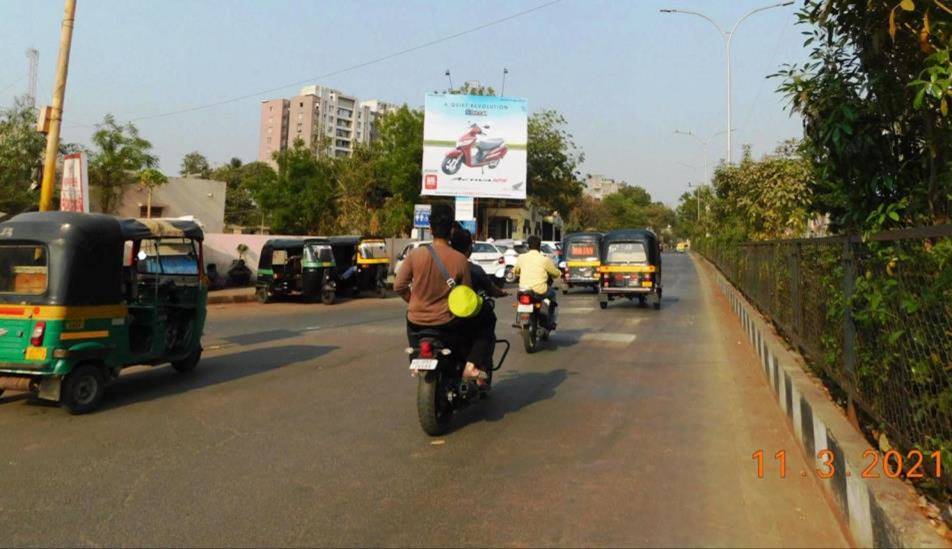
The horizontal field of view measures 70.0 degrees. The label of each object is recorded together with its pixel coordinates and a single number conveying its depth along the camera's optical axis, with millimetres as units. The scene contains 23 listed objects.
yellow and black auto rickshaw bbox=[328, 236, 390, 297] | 20953
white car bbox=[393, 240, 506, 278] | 26453
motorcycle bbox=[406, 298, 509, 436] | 5504
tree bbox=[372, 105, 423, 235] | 41562
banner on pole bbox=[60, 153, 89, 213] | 10516
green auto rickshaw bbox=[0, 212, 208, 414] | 6297
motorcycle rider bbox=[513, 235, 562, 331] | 10438
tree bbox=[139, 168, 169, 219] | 28812
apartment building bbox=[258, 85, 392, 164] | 129375
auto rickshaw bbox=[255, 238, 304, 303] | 18797
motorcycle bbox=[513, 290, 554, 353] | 10023
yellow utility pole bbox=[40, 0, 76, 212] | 10789
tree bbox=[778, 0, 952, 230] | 5035
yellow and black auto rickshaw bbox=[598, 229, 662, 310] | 17406
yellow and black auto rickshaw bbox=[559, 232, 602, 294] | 23312
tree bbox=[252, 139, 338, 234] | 40719
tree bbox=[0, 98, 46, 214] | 26389
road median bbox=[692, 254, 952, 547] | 2984
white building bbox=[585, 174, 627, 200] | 175000
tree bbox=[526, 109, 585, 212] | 48188
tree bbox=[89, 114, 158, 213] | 28562
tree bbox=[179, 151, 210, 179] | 74562
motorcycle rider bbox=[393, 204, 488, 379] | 5762
